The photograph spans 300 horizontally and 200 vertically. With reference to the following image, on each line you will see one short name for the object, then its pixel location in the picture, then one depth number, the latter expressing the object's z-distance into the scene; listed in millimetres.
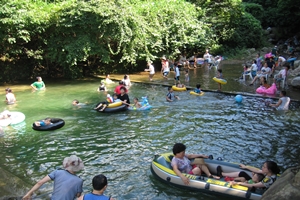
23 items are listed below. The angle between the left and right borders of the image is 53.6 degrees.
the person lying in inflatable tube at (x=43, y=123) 10250
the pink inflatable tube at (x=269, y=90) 13875
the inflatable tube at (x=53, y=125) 10172
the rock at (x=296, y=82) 14844
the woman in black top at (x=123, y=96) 12590
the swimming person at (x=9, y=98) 13970
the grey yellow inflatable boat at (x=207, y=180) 5742
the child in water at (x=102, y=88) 16203
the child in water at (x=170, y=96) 13513
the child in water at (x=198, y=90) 14339
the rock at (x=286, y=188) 4441
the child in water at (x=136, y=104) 12434
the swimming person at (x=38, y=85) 17156
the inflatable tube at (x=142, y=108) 12352
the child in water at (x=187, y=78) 17856
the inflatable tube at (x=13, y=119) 10867
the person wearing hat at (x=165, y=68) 18859
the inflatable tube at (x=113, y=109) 12078
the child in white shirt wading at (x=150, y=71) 18783
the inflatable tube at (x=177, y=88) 15290
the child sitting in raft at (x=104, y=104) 12159
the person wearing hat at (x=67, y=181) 4547
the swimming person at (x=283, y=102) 11578
